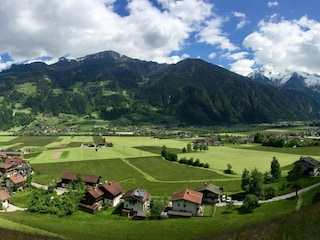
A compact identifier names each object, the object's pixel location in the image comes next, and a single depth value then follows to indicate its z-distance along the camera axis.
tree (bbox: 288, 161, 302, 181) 82.06
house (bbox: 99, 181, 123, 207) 74.25
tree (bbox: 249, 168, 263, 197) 71.31
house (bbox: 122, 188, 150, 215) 67.94
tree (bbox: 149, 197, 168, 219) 62.59
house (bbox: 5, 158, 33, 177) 105.94
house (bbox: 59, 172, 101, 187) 88.56
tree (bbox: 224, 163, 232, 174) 105.22
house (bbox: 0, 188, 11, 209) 69.31
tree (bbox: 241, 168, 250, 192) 75.26
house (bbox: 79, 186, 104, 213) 68.67
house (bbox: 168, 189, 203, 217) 64.75
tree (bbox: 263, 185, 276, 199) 72.58
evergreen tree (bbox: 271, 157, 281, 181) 87.75
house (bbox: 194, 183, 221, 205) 73.56
